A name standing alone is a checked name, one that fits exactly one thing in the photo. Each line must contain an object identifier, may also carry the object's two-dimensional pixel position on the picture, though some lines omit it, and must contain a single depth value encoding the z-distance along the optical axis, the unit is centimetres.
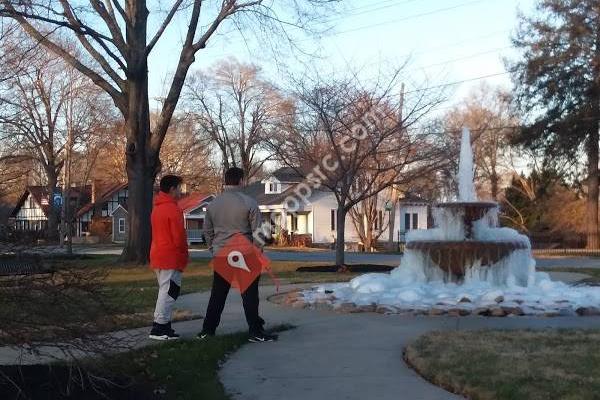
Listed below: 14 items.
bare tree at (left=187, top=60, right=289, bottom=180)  6136
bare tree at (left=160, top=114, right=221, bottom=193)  6950
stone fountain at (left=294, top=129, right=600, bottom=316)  1084
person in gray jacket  843
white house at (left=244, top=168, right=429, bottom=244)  5774
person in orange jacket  827
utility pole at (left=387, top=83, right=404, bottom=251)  4611
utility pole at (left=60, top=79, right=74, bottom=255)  3683
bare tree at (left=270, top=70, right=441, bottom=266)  2173
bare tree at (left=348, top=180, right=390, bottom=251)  4716
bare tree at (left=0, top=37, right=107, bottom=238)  3497
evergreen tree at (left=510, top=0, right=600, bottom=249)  3906
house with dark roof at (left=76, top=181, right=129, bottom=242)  7308
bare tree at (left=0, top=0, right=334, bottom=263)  2389
